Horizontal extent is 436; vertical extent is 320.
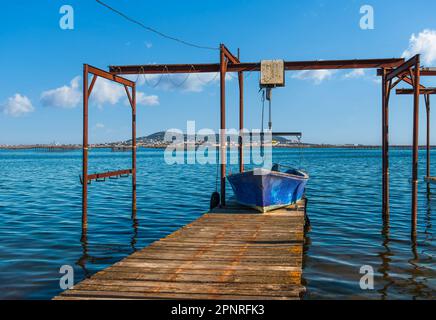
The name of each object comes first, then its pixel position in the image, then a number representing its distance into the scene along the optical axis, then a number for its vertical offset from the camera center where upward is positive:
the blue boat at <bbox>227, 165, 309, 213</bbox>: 15.30 -1.32
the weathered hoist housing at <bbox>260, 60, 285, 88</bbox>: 17.91 +3.23
